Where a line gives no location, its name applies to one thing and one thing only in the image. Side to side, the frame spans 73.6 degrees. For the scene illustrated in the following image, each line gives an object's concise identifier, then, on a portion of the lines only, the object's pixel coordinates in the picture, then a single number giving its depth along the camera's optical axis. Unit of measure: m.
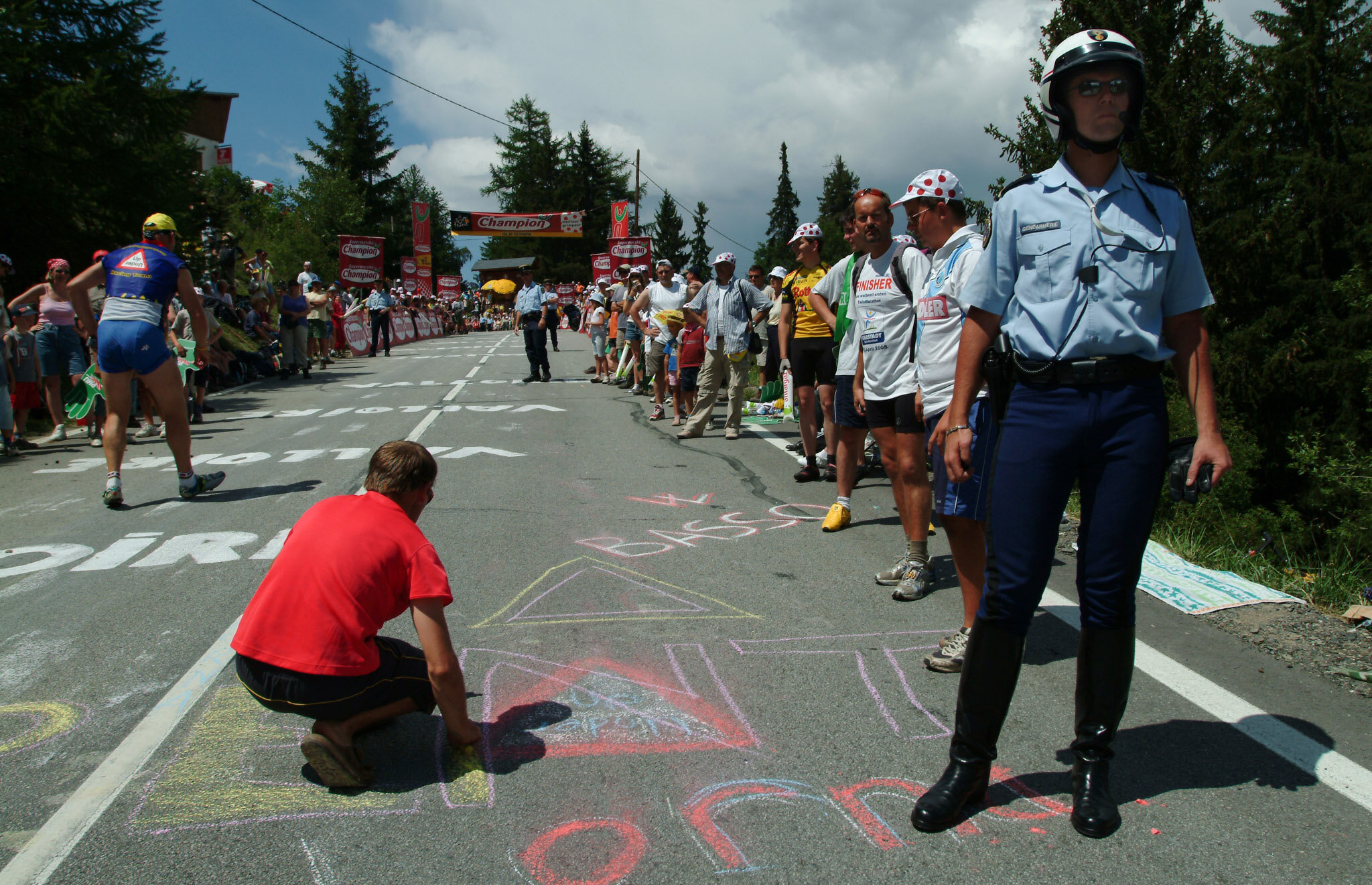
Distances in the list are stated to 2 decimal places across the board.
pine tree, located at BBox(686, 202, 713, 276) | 112.88
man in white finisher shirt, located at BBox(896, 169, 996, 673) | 3.48
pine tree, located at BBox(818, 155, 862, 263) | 117.88
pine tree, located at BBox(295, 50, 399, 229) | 71.19
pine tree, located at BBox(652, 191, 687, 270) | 111.25
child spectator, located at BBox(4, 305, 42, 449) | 10.23
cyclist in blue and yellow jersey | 6.61
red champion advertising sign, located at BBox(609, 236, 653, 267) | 41.28
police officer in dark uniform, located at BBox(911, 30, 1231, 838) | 2.39
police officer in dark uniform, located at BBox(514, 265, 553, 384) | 16.45
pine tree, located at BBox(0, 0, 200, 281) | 13.91
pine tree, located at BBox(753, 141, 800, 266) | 120.80
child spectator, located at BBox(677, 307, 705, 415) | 10.80
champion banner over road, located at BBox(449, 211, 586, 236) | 58.50
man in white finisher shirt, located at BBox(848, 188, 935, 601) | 4.42
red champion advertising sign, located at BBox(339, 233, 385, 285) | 38.75
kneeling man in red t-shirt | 2.64
